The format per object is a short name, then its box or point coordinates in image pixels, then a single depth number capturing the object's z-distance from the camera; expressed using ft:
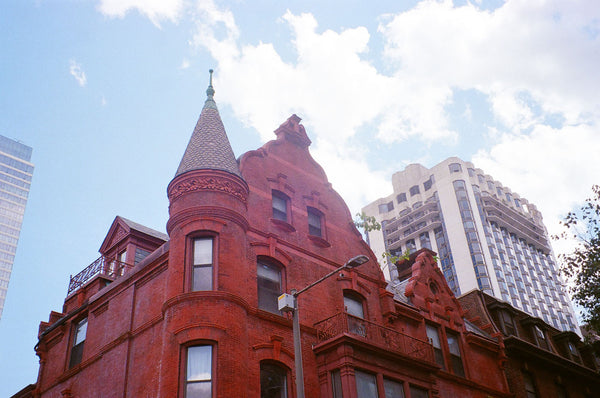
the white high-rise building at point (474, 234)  397.19
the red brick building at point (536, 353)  112.47
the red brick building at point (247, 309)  69.56
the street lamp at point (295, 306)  55.98
